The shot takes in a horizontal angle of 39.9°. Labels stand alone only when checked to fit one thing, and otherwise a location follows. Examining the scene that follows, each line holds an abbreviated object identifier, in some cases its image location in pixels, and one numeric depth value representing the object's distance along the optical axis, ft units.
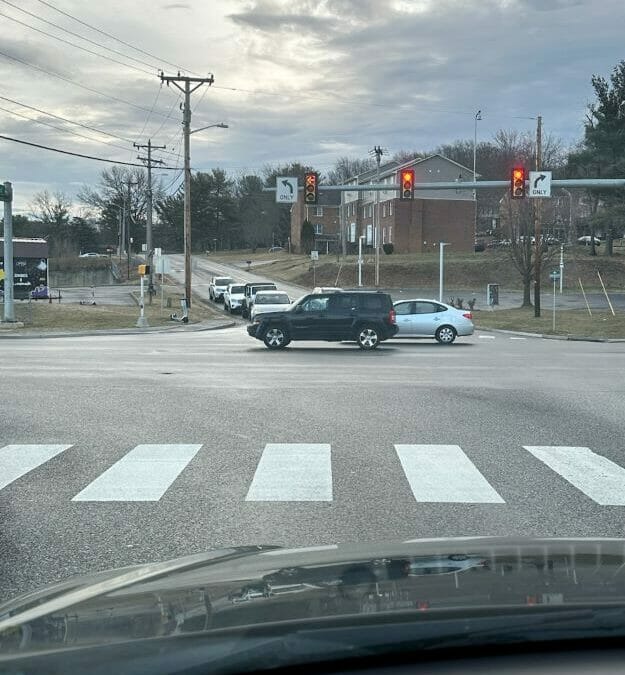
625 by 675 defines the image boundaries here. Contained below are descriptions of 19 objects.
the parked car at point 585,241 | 301.61
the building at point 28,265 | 192.95
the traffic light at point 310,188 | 99.30
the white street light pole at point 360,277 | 212.41
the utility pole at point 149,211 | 183.42
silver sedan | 94.94
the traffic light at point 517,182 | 96.73
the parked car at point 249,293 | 151.33
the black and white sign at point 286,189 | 97.14
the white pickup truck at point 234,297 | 161.88
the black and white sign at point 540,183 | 95.61
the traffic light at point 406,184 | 97.50
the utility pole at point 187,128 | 142.92
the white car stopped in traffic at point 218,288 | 191.11
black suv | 82.38
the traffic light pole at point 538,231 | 127.65
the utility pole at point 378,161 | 219.24
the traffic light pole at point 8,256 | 113.29
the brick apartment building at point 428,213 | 280.72
